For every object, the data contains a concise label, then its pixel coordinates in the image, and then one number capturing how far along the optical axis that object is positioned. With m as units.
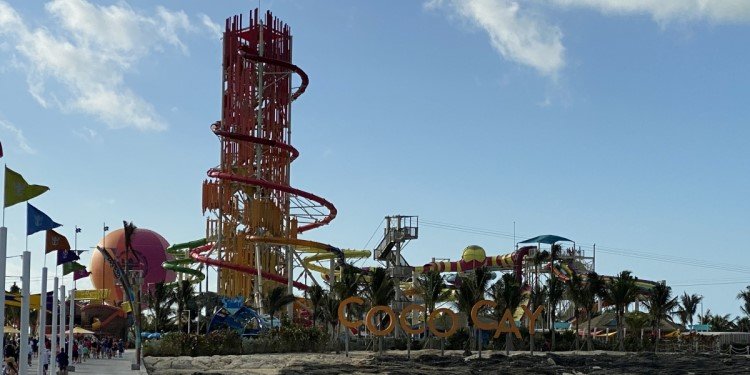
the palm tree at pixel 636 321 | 85.94
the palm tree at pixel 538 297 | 76.19
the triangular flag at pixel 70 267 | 38.62
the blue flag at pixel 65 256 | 35.06
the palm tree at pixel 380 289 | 65.62
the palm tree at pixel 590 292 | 78.00
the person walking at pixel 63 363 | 40.59
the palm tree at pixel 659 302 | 80.69
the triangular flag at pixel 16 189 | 23.41
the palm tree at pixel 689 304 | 120.69
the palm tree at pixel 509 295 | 71.56
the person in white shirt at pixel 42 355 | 33.28
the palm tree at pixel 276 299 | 69.31
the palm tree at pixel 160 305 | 73.31
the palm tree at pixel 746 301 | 110.18
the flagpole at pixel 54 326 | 37.34
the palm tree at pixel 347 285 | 66.94
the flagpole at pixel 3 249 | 22.48
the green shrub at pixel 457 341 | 74.31
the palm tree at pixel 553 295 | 75.56
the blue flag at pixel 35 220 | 26.86
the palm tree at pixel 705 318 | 133.25
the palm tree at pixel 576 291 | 77.88
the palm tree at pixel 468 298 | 68.94
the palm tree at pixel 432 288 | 70.12
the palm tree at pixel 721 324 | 126.49
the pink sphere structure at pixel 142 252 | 121.88
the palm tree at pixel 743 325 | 118.40
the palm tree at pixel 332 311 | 68.06
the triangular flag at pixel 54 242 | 30.83
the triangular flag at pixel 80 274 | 44.69
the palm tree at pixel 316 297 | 72.25
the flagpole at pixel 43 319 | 30.64
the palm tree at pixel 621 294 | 77.88
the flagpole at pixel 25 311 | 25.36
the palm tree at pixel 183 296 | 70.50
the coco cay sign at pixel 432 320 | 62.03
